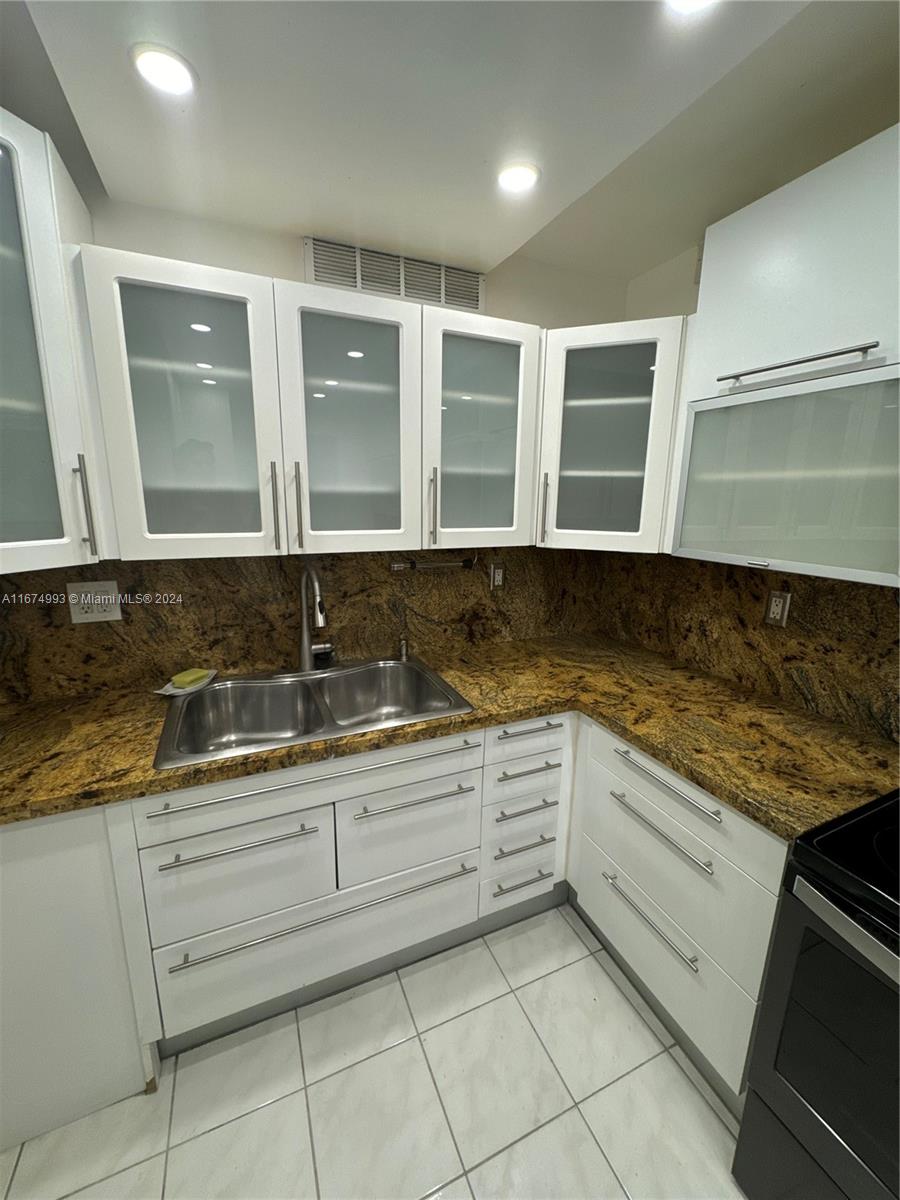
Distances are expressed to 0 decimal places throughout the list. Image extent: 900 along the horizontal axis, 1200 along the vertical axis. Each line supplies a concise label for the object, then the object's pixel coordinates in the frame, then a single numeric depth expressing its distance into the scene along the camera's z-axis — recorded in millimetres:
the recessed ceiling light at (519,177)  1182
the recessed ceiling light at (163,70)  866
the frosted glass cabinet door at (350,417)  1367
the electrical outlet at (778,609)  1545
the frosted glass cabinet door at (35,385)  1012
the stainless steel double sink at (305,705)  1416
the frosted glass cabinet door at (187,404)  1192
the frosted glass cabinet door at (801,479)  1052
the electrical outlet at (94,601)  1481
